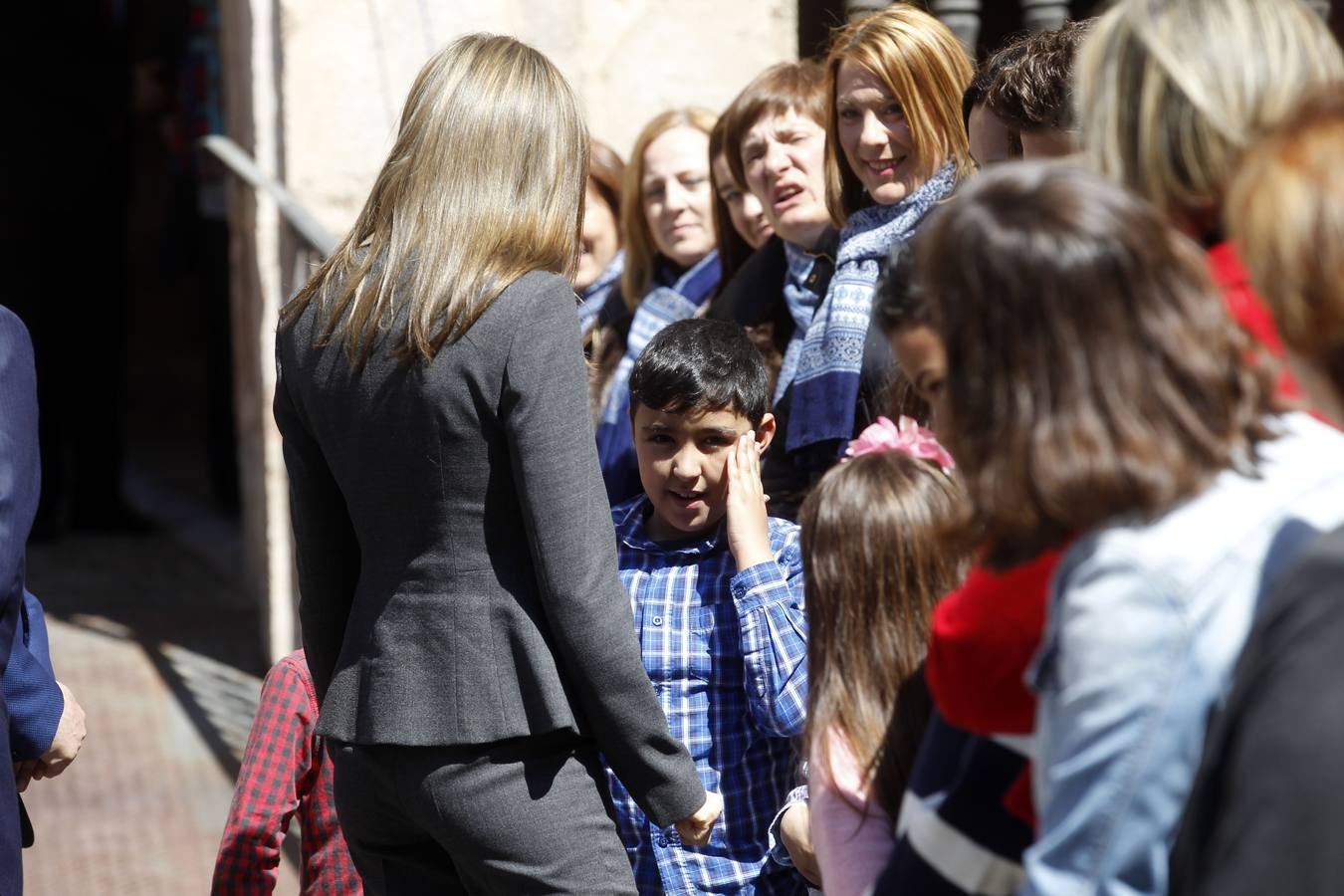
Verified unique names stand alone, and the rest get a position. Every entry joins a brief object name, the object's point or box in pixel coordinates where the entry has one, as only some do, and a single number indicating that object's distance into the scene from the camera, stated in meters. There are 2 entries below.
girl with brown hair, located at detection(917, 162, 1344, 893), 5.39
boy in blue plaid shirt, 6.21
